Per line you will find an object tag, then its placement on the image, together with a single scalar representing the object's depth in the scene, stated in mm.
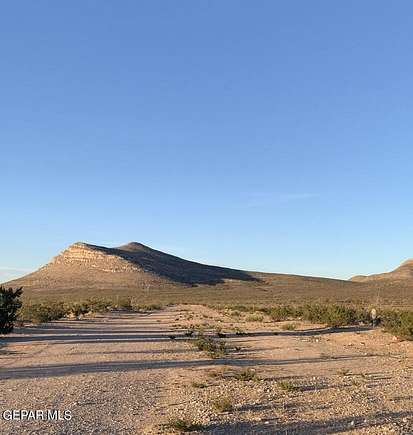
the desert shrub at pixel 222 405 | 11157
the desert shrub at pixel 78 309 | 51600
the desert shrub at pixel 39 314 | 38078
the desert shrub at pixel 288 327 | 34678
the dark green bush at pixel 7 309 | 28922
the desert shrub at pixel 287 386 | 13353
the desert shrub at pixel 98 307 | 59875
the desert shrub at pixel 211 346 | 20859
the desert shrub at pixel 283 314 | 45659
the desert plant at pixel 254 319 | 44159
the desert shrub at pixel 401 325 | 25922
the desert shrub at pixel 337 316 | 36156
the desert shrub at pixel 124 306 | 68688
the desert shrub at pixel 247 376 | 15188
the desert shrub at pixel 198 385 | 14181
